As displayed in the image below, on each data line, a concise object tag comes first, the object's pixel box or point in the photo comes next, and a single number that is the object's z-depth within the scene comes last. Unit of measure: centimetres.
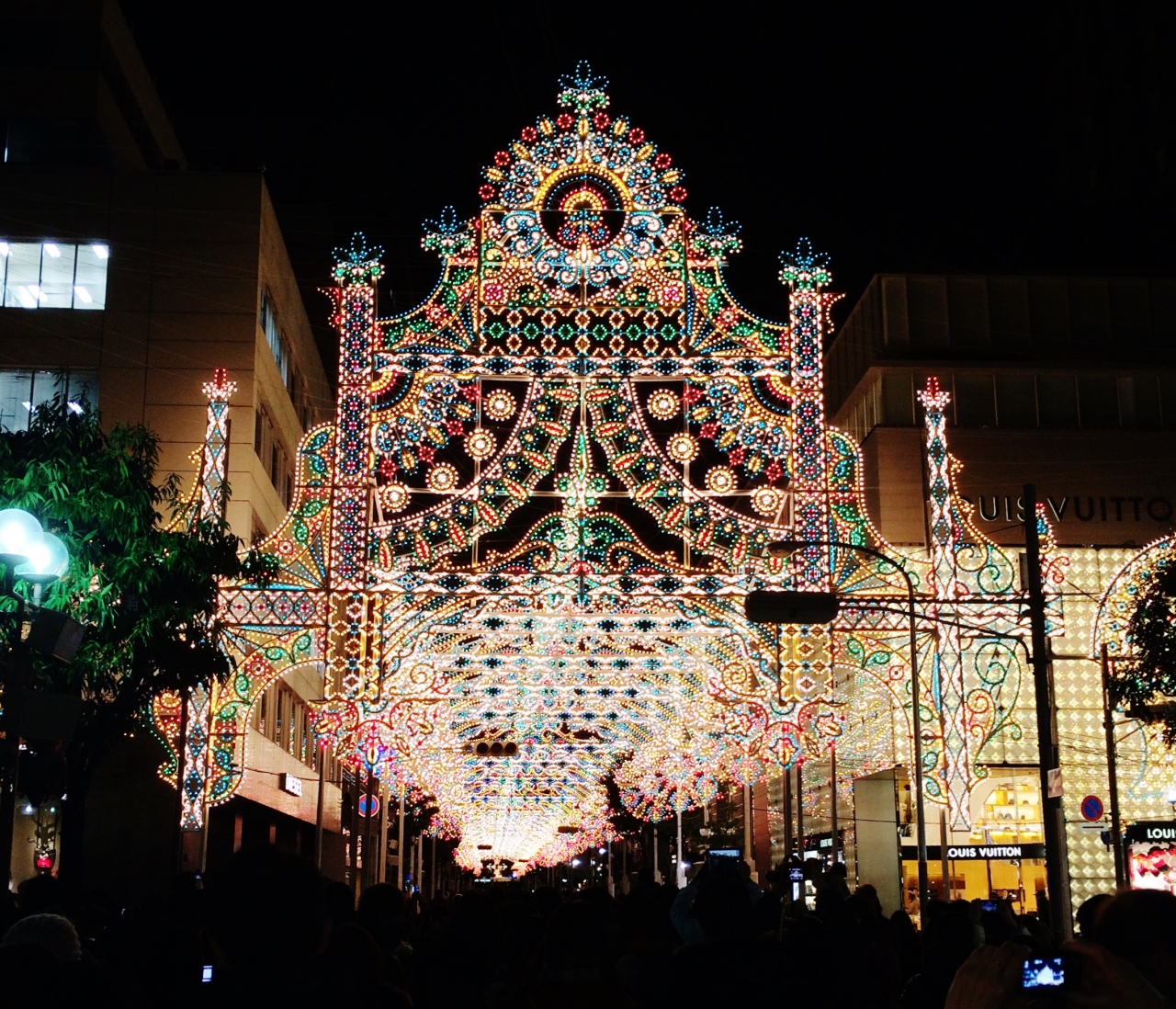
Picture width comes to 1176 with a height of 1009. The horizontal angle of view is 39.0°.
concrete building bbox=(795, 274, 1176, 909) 4712
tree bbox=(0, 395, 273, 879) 2192
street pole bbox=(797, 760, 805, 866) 3142
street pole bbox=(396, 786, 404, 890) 4944
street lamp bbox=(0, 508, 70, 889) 1417
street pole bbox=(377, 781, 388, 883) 4031
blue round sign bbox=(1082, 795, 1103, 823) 2835
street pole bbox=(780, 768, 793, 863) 3025
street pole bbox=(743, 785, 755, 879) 4056
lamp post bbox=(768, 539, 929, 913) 2611
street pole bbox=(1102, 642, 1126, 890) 3036
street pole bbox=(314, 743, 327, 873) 2900
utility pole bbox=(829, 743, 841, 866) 3203
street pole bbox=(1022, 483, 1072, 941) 1973
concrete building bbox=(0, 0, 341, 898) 3931
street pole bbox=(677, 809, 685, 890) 4617
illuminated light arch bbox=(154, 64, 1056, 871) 2841
